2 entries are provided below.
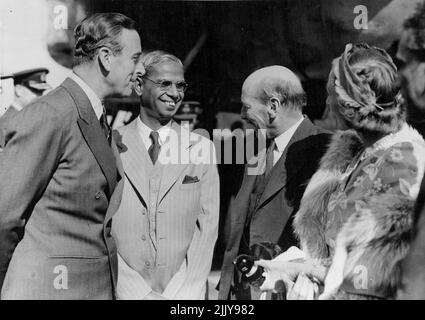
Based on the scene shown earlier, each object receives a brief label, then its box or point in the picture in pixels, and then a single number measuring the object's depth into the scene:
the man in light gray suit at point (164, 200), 3.58
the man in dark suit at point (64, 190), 3.03
